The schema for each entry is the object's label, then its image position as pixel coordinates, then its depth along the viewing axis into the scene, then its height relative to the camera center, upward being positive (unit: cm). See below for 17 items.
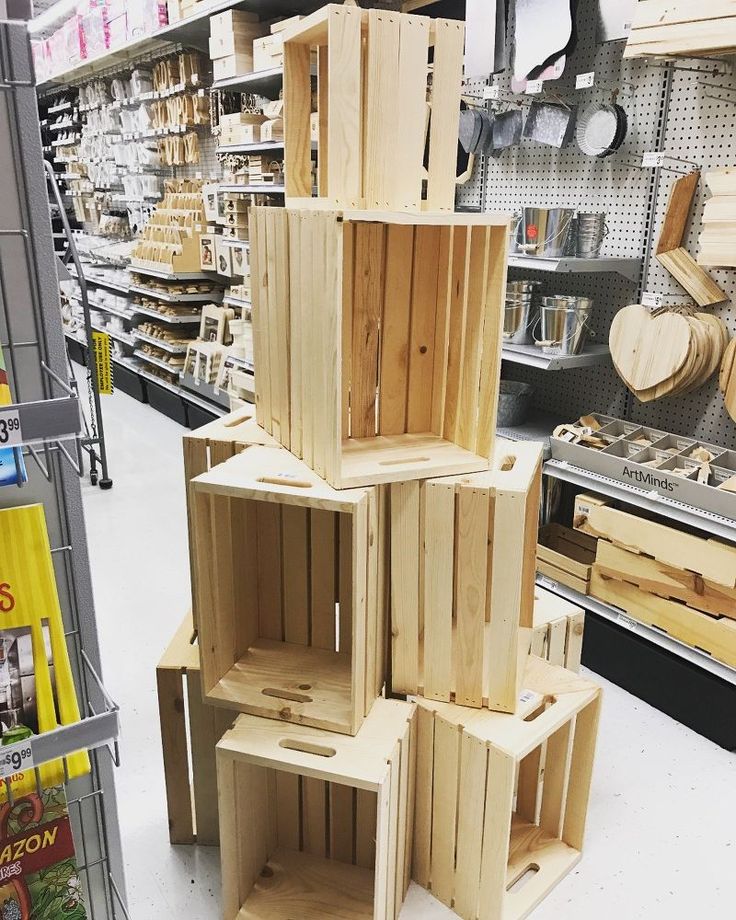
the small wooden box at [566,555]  305 -141
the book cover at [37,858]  116 -94
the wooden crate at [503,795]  179 -141
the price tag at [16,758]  106 -73
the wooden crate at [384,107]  162 +20
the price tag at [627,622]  283 -145
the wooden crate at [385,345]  173 -34
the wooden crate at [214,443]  203 -60
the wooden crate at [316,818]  169 -146
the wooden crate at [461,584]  179 -86
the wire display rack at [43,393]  106 -26
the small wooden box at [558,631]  229 -120
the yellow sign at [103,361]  437 -87
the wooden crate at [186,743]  200 -136
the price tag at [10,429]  98 -28
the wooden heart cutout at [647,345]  285 -50
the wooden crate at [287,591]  171 -93
